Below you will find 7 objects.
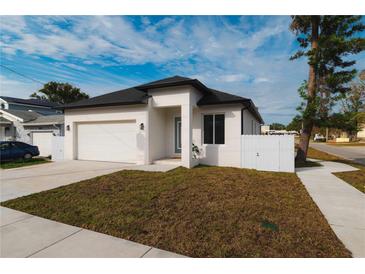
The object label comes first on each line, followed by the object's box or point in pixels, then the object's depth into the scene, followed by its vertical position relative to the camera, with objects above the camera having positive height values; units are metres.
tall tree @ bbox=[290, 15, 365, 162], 8.75 +4.22
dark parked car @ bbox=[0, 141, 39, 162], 11.10 -1.00
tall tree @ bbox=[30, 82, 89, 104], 33.09 +8.08
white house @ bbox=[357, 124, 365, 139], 48.50 -0.21
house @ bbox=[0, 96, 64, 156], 14.50 +1.02
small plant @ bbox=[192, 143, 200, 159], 9.23 -0.85
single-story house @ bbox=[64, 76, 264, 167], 8.60 +0.55
